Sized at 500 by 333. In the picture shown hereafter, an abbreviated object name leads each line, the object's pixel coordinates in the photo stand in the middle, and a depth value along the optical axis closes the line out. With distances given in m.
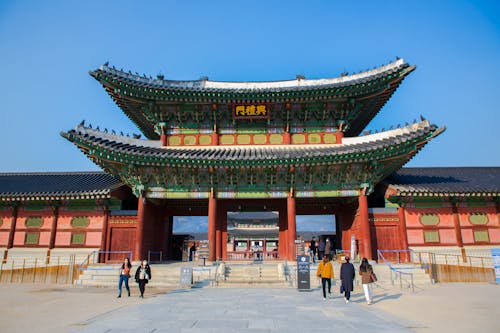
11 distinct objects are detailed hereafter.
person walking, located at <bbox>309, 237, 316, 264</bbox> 21.47
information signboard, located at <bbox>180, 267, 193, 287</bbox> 16.05
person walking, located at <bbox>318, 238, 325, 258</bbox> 22.18
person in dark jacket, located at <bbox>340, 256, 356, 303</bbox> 11.91
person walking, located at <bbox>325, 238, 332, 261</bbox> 19.17
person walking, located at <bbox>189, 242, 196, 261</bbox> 27.74
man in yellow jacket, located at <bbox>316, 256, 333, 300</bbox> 12.84
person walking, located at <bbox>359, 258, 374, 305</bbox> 11.62
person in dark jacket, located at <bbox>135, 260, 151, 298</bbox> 13.28
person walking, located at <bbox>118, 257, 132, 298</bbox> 13.59
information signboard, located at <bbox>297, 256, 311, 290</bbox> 14.71
